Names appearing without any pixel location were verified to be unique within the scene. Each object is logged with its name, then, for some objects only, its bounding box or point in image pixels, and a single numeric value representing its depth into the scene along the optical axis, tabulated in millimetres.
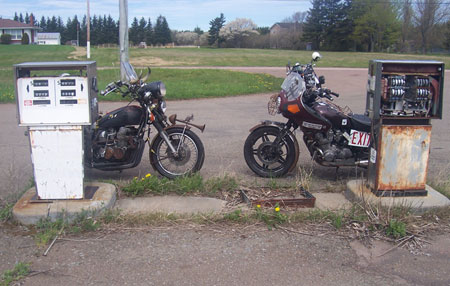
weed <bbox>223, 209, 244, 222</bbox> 4598
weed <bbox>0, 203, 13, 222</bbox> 4551
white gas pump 4566
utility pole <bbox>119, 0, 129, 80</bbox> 14577
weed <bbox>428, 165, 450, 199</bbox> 5289
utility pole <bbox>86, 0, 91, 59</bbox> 31945
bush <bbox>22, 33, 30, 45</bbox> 76375
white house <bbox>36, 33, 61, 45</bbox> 91312
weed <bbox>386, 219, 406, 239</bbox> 4294
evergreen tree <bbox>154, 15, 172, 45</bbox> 87125
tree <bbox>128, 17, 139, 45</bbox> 88875
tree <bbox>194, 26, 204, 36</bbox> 88912
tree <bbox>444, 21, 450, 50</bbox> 58750
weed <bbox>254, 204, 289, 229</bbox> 4562
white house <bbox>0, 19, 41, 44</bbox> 87188
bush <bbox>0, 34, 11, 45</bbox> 76125
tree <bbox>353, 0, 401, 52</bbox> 63938
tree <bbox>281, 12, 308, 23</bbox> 84812
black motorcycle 5715
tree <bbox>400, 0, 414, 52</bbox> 66188
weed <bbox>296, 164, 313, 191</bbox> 5453
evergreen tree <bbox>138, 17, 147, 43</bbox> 88788
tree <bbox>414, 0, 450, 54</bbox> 62719
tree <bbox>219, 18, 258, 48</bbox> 72450
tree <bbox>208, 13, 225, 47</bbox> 74625
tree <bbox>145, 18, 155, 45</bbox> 87188
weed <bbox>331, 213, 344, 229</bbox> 4470
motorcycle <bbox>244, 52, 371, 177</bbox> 5879
